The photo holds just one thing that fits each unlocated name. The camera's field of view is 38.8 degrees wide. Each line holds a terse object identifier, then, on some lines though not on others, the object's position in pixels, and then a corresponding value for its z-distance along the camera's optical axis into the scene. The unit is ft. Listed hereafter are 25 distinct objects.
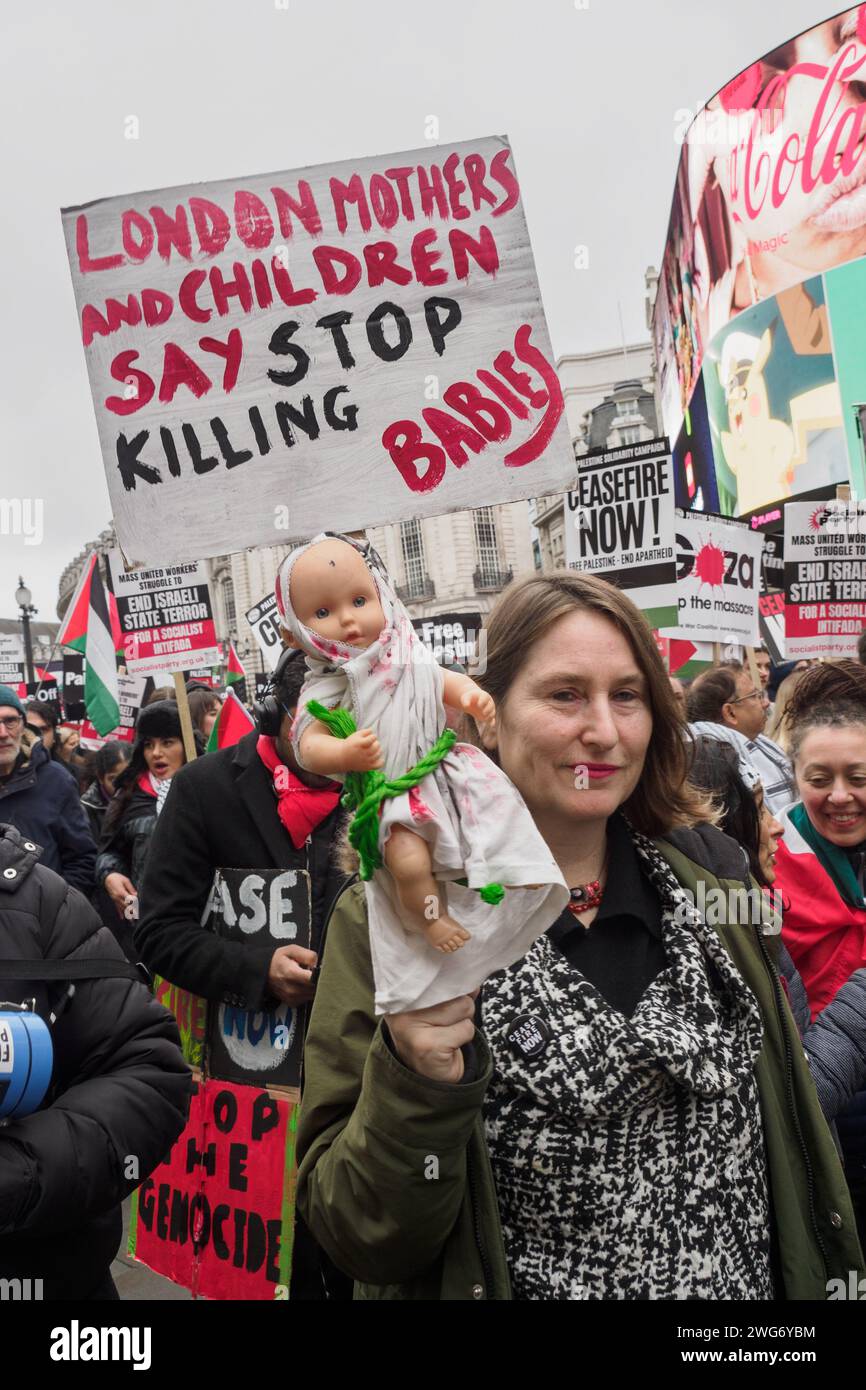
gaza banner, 28.17
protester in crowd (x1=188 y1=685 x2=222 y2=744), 23.81
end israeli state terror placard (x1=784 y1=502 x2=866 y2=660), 24.68
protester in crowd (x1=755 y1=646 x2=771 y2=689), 30.19
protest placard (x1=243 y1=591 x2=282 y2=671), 32.01
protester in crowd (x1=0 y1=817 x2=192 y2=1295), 6.98
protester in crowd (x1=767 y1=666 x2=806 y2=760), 12.73
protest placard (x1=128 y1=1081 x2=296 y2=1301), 11.55
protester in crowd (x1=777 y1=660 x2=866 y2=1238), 10.84
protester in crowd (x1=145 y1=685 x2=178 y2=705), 35.29
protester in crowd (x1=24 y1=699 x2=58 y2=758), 30.91
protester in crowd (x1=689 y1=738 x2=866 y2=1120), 9.23
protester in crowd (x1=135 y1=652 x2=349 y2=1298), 11.45
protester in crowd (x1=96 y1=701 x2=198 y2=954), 18.79
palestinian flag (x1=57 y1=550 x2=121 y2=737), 35.37
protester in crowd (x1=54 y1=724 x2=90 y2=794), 36.37
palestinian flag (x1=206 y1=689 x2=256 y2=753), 17.93
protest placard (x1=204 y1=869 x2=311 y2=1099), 11.59
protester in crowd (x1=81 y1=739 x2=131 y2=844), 25.34
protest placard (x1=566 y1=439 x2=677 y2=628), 23.38
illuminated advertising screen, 80.18
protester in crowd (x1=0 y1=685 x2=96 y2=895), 20.25
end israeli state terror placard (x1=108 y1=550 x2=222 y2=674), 26.37
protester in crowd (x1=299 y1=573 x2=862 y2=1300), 5.76
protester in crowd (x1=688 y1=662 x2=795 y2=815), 19.11
